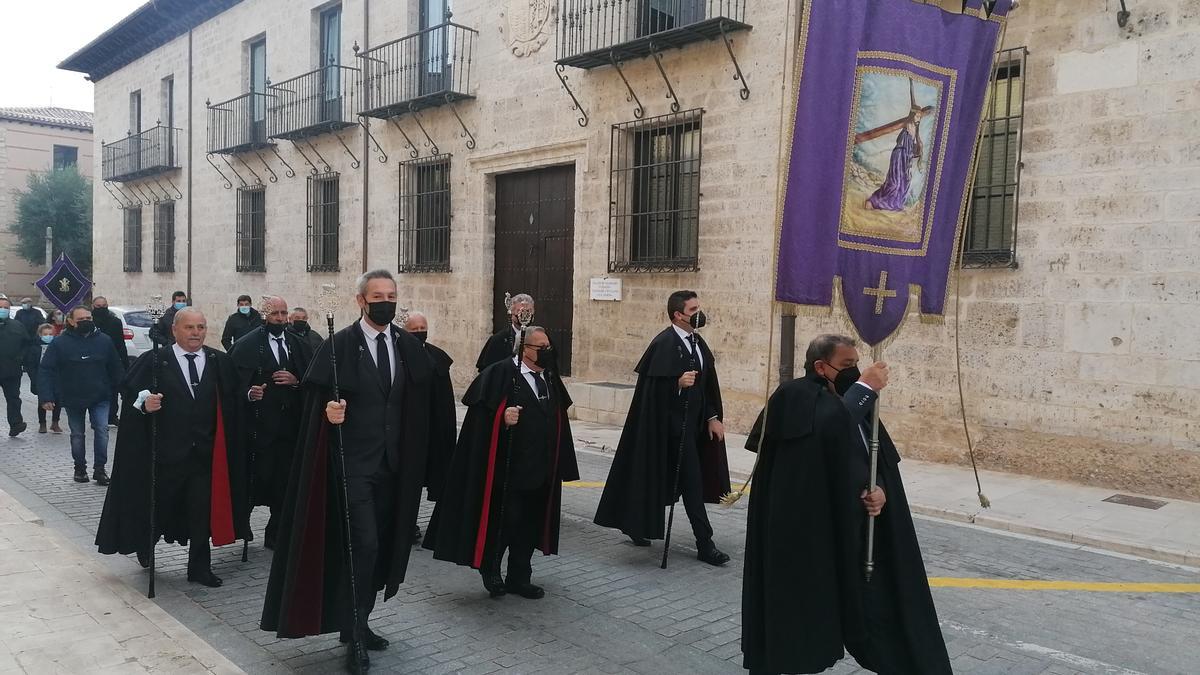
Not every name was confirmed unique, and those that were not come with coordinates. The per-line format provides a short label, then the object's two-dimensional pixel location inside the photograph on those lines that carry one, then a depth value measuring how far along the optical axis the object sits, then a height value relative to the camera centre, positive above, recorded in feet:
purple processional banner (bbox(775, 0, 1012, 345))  14.28 +2.27
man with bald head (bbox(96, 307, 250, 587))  19.35 -4.02
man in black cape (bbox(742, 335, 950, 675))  12.20 -3.55
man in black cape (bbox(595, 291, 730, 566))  21.46 -3.64
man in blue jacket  30.19 -3.62
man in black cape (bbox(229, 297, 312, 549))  22.16 -3.39
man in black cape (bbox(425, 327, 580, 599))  18.30 -3.91
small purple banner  44.80 -0.80
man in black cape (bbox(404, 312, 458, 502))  16.33 -2.69
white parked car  62.85 -3.98
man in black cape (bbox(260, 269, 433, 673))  14.29 -3.19
